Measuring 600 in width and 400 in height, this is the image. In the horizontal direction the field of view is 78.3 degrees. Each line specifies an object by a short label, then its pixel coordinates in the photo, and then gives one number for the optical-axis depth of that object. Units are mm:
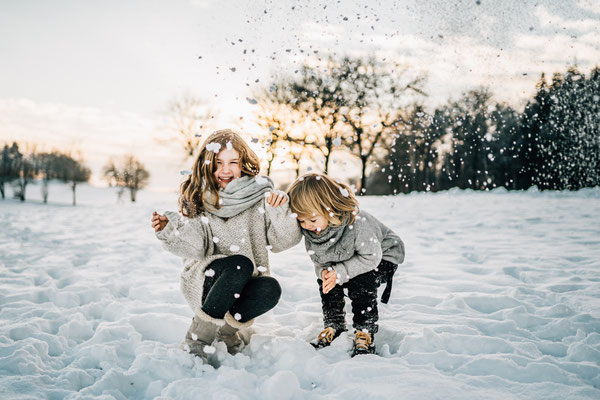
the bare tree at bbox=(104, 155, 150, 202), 33719
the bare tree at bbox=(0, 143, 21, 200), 33825
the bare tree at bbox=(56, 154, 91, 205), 39219
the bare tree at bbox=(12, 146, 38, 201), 33806
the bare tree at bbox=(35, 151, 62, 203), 36981
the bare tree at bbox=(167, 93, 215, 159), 24469
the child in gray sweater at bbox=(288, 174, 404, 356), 2256
